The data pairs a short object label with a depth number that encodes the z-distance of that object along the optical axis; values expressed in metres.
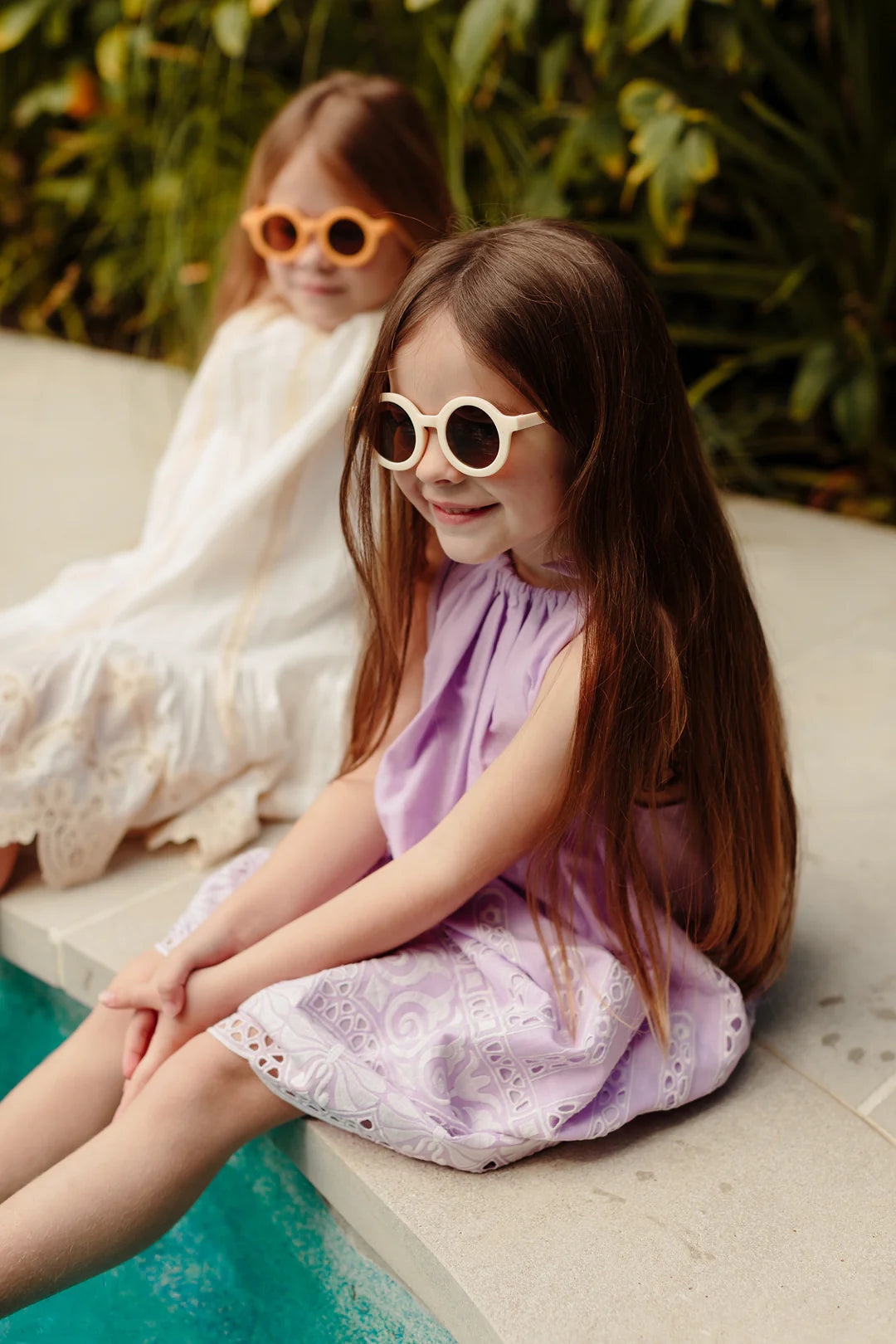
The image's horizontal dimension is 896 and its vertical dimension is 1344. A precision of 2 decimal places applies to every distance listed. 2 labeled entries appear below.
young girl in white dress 1.75
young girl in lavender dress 1.15
